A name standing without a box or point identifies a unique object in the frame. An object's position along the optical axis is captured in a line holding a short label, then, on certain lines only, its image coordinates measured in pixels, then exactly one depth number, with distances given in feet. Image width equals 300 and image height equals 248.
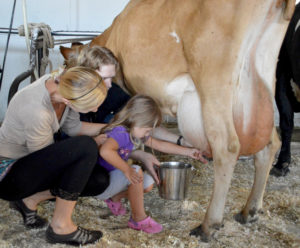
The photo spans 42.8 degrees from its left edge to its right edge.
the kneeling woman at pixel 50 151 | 5.24
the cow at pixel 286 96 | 8.96
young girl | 5.90
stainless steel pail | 6.70
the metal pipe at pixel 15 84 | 8.13
